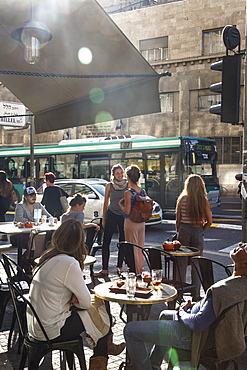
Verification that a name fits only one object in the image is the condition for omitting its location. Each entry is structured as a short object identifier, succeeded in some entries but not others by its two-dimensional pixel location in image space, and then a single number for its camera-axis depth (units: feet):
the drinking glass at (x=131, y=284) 13.10
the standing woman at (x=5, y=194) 29.53
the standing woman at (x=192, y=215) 21.36
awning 18.40
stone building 97.40
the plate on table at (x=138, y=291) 13.28
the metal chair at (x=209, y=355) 11.39
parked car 45.19
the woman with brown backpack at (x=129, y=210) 24.48
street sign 43.52
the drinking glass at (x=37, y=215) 25.95
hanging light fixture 17.60
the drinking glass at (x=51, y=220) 25.91
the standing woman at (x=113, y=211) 26.43
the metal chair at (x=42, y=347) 11.80
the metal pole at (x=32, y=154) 48.76
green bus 57.26
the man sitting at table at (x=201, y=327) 10.82
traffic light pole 18.77
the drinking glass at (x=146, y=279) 14.56
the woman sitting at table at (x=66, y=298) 12.03
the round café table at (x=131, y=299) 12.88
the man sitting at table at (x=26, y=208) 26.18
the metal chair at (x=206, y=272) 16.35
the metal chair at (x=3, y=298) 17.04
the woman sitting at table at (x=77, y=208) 23.63
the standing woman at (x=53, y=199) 31.45
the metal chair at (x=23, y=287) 14.68
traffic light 21.12
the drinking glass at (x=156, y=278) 14.30
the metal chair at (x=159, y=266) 18.40
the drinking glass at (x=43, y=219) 26.71
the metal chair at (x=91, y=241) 22.69
